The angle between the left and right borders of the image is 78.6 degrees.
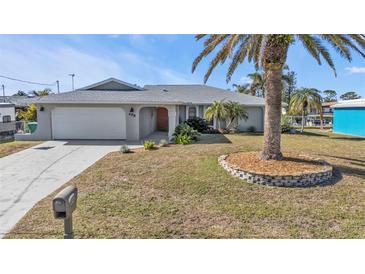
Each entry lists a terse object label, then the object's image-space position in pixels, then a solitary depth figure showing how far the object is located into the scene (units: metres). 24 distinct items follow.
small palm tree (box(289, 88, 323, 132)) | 21.52
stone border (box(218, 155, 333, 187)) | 5.83
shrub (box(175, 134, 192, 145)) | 11.88
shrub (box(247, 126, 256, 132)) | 19.95
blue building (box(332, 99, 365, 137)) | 19.74
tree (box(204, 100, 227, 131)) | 16.91
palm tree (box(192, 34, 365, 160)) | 6.67
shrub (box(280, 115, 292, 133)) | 19.58
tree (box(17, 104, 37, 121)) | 21.00
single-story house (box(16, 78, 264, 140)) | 13.03
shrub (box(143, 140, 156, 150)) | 10.45
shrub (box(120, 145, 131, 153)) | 9.84
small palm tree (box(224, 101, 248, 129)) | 17.30
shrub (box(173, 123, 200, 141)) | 13.16
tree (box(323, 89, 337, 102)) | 71.00
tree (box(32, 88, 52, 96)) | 40.99
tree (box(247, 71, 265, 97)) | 29.74
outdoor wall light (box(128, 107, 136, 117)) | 13.74
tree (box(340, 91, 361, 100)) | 73.02
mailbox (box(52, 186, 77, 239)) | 2.78
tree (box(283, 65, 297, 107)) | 44.91
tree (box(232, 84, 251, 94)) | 34.92
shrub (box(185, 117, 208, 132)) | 17.52
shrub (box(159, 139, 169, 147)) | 11.38
